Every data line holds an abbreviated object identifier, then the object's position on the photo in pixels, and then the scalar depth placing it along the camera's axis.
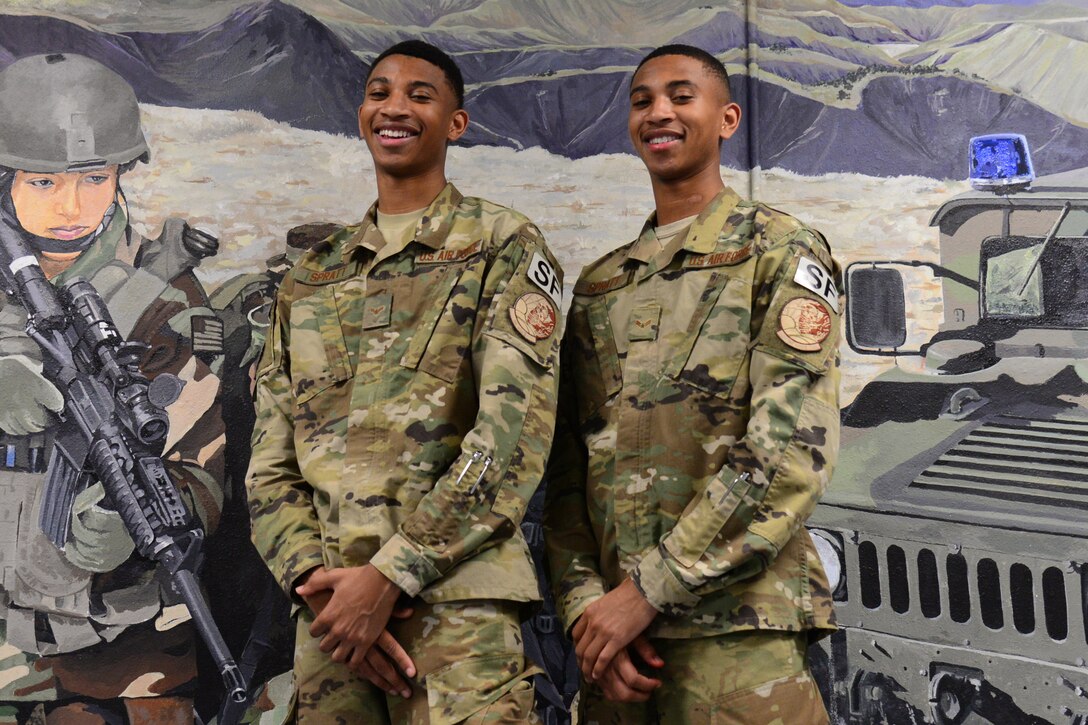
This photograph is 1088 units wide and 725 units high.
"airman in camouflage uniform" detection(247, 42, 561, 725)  1.73
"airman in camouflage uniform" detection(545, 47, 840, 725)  1.69
